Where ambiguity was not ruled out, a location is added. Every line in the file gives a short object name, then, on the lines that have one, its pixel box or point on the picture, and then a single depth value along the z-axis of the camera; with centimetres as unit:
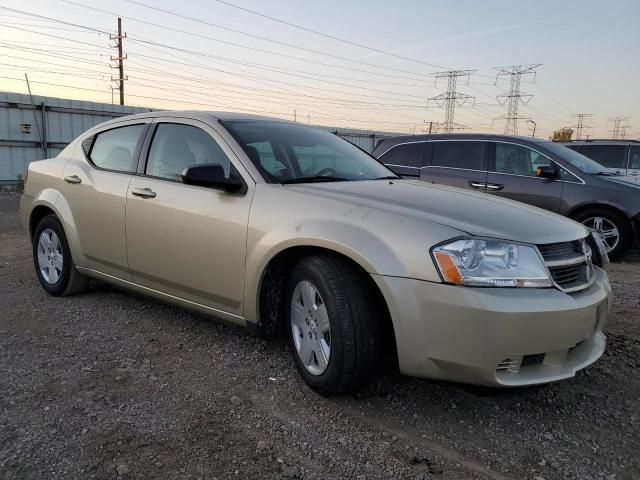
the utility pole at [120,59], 3409
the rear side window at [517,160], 726
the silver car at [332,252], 245
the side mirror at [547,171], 702
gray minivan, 689
